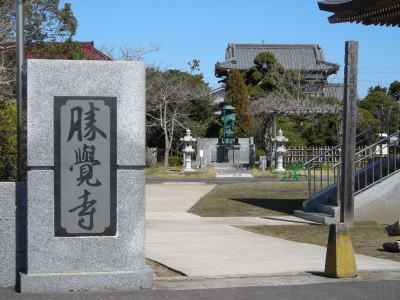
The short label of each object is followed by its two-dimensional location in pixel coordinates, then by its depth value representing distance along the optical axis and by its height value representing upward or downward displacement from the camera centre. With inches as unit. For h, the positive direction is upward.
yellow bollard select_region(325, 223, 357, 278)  319.3 -48.8
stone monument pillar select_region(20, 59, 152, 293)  288.7 -10.4
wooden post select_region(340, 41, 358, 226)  532.1 +23.5
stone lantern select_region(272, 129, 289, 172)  1496.1 -0.7
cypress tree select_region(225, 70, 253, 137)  1796.3 +124.4
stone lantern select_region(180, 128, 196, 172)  1471.5 +1.0
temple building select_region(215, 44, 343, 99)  2393.0 +336.8
